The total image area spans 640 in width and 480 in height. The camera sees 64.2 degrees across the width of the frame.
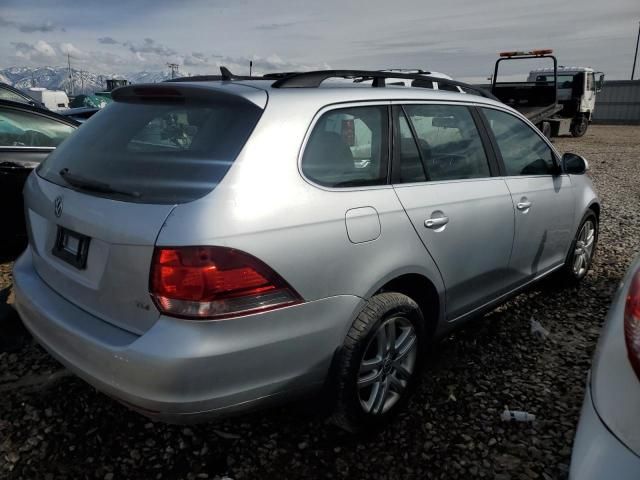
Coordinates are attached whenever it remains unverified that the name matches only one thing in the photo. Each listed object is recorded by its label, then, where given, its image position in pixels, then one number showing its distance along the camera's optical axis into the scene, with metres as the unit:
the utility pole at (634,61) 50.08
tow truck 14.13
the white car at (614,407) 1.22
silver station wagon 1.73
